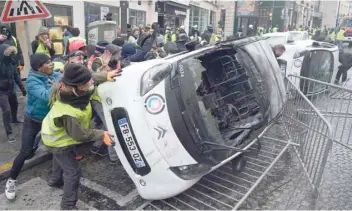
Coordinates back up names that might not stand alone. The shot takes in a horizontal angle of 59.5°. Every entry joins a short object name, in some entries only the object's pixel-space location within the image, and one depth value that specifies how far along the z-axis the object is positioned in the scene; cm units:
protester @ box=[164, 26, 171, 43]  1381
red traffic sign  412
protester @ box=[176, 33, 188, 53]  668
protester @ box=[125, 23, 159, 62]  531
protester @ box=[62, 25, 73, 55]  754
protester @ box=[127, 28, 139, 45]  956
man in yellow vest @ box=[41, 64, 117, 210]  271
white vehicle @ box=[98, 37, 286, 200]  278
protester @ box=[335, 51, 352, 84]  1015
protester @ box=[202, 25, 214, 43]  1200
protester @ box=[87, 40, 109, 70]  435
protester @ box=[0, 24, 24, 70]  591
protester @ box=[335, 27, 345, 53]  1966
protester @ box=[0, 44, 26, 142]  462
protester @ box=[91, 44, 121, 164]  409
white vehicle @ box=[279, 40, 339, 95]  728
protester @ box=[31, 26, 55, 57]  551
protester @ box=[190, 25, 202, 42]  1527
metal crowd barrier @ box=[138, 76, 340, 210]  316
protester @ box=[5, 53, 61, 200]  325
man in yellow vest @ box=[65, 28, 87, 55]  736
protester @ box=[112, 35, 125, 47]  607
